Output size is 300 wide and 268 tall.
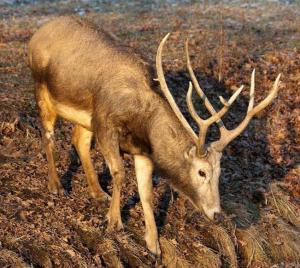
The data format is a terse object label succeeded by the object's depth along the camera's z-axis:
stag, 14.60
